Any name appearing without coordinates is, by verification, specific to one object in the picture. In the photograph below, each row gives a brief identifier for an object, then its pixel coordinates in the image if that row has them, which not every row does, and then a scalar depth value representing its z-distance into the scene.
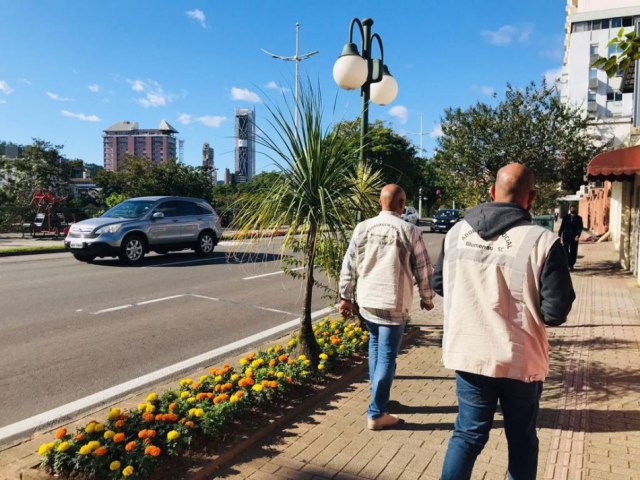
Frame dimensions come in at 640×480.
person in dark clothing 13.41
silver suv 12.55
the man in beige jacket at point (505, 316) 2.33
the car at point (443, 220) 33.22
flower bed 2.90
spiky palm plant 4.38
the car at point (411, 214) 27.15
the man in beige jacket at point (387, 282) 3.57
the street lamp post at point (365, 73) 6.31
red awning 10.28
